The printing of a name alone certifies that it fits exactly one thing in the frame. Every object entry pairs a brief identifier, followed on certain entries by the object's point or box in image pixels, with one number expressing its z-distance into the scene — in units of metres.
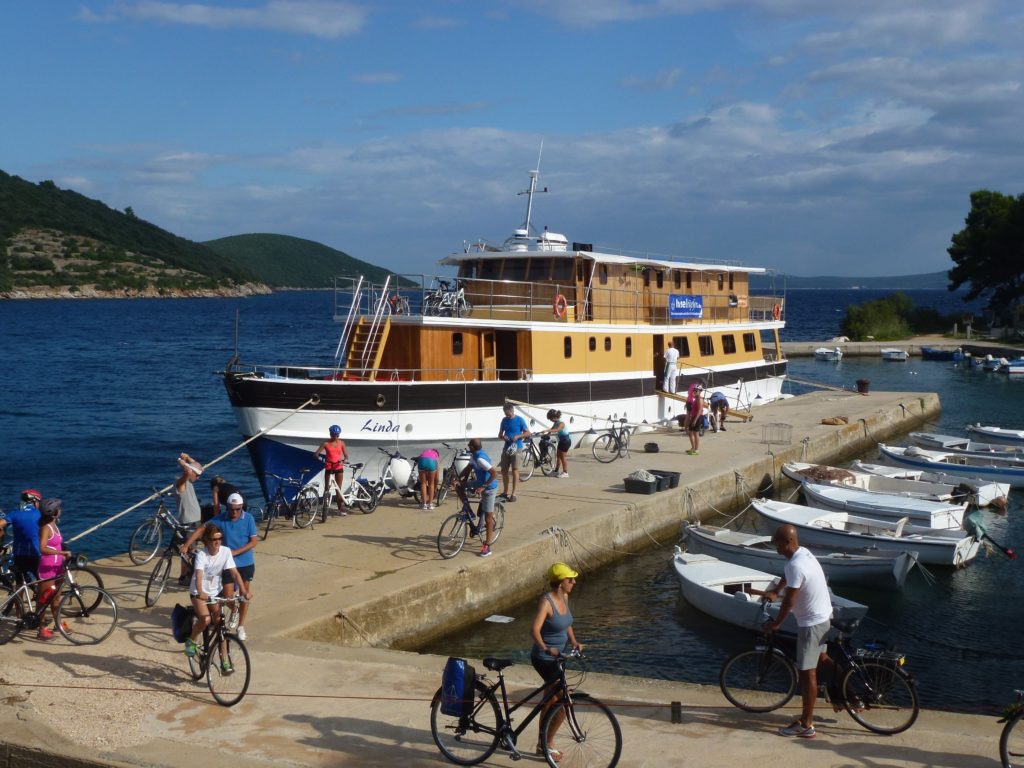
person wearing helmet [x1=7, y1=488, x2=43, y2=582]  11.09
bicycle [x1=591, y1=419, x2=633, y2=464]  23.55
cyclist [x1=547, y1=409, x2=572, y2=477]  20.83
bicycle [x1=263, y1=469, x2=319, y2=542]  16.69
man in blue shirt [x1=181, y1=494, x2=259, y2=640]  10.65
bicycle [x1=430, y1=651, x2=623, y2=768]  7.73
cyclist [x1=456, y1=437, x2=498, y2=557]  14.91
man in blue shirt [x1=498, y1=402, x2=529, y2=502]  18.34
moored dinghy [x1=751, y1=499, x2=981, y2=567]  18.17
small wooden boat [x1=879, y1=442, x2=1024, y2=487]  25.69
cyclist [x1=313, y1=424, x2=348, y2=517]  17.02
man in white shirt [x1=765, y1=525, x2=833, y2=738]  8.54
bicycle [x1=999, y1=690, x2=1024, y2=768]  7.60
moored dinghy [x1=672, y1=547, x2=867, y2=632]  14.21
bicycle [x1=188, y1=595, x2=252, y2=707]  9.22
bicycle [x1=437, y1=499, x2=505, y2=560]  14.76
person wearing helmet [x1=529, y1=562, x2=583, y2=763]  7.84
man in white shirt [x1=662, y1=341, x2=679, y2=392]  28.24
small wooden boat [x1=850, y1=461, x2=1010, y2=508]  23.34
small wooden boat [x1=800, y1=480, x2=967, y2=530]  19.84
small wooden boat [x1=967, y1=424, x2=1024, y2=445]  30.64
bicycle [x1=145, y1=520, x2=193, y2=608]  12.24
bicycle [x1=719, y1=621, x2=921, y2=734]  8.76
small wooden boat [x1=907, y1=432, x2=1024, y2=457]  27.86
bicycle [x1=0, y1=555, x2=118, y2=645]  10.91
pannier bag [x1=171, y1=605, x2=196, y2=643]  9.63
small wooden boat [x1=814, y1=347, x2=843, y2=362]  66.69
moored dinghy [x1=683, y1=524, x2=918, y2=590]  16.92
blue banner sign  29.47
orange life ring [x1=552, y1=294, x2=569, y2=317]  24.84
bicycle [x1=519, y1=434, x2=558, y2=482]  21.69
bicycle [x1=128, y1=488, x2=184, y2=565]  14.36
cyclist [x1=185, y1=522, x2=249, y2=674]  9.52
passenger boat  20.16
